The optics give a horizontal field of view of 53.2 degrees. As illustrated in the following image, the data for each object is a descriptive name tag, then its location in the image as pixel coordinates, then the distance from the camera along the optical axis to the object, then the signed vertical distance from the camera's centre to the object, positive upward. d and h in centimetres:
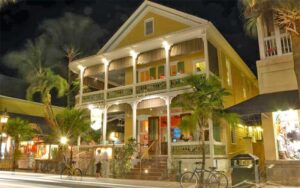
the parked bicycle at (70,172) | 1831 -117
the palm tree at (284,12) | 1043 +497
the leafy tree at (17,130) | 2450 +189
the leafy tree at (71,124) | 2011 +191
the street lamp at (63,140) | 1984 +85
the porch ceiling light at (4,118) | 2258 +265
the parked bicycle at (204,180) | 1238 -120
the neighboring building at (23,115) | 2562 +400
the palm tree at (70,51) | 3229 +1102
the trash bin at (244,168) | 1100 -65
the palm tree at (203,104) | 1366 +217
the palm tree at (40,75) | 2820 +759
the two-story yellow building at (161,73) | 1800 +556
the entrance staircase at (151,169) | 1683 -99
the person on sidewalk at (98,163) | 1877 -66
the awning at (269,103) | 1239 +201
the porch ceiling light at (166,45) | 1912 +672
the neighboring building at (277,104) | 1299 +202
